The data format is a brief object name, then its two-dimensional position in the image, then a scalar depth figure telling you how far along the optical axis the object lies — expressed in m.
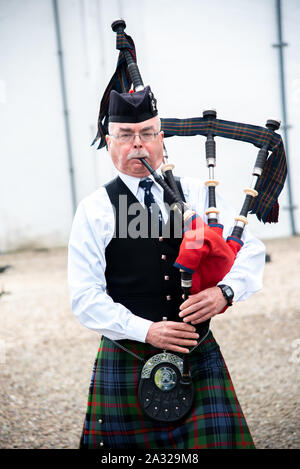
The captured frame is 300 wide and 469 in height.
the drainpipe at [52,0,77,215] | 9.06
